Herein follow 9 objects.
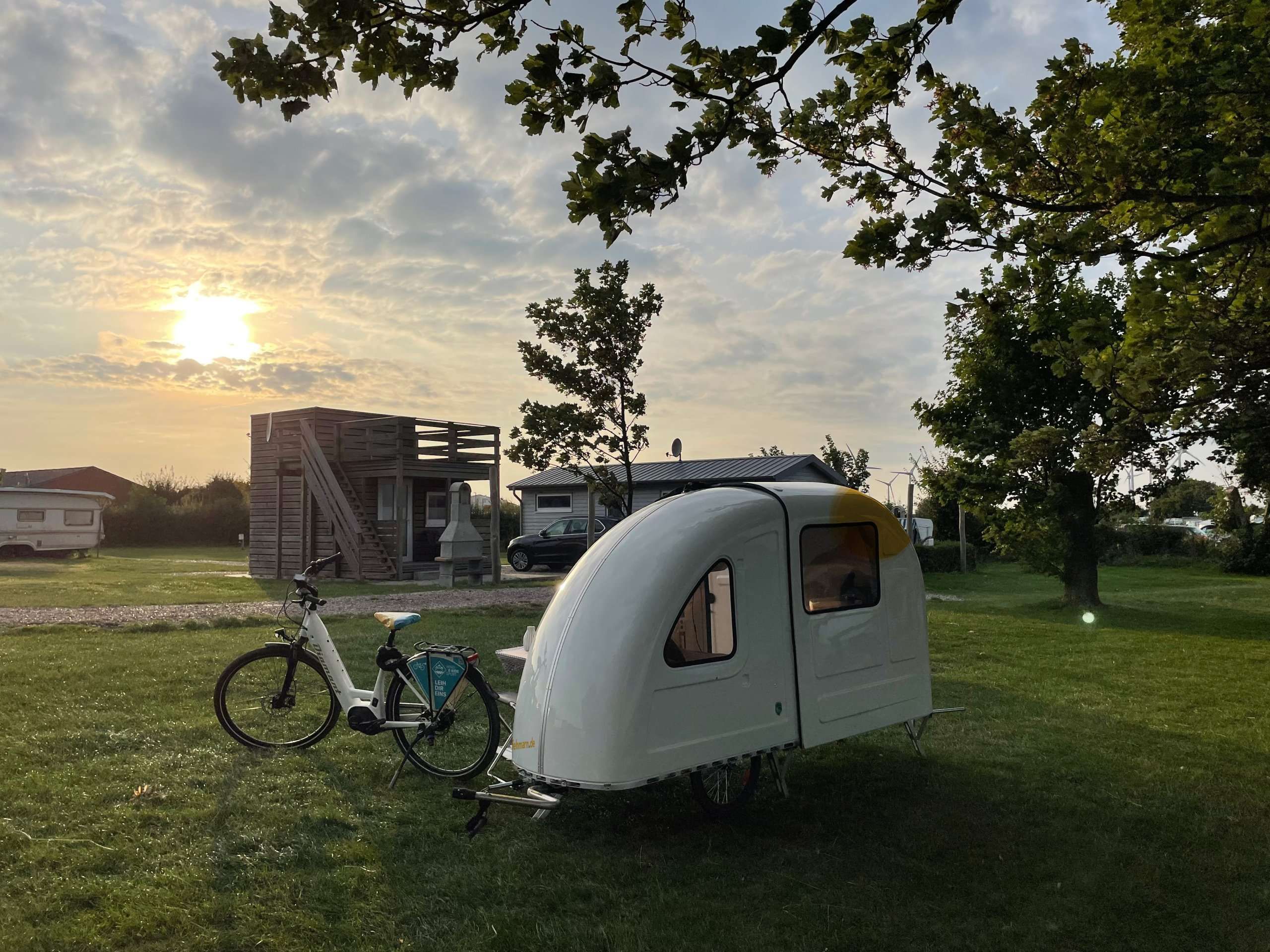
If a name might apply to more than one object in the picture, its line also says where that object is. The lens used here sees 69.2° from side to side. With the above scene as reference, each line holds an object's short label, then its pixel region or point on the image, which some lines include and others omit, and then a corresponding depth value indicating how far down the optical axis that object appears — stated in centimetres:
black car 2798
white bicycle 633
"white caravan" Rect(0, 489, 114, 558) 3247
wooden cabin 2345
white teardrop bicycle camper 482
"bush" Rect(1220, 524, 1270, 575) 3103
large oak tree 439
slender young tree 1497
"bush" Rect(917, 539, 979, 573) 3045
